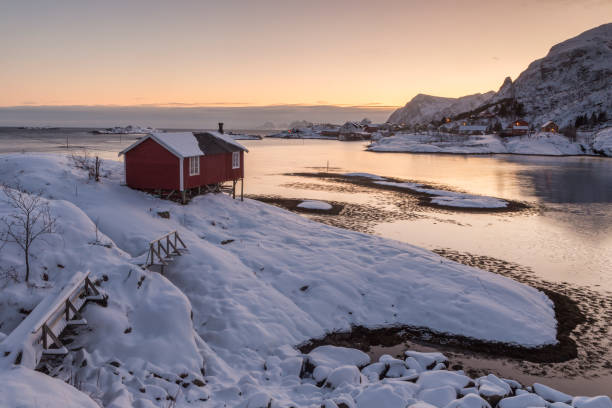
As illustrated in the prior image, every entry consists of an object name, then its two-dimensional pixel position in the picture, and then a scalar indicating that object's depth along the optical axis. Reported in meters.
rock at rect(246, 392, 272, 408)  8.92
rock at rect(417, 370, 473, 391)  10.36
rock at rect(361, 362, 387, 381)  11.23
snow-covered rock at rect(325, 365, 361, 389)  10.45
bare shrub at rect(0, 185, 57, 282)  12.08
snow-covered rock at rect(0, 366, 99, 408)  6.34
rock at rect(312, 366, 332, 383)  10.83
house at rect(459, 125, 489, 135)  159.24
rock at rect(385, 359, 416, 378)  11.38
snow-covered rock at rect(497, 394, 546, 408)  9.62
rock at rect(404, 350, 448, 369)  12.10
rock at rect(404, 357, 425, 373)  11.79
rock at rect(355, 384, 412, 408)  9.29
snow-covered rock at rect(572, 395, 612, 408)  9.46
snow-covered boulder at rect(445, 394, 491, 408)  9.22
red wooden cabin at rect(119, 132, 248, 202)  26.17
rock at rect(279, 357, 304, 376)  11.30
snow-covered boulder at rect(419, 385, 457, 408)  9.54
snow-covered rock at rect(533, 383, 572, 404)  10.09
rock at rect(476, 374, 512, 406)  9.95
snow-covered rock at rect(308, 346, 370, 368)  11.99
